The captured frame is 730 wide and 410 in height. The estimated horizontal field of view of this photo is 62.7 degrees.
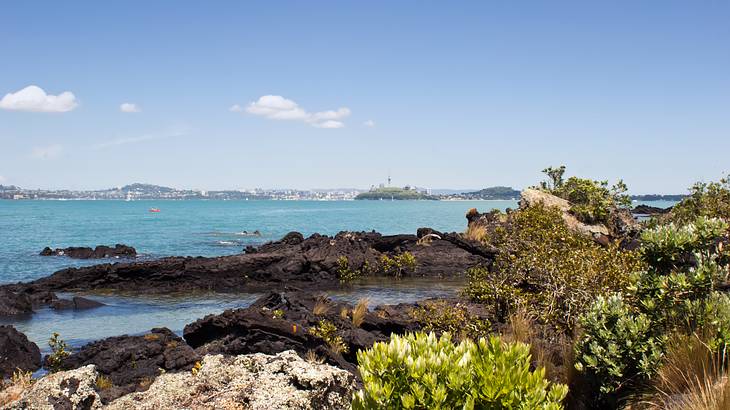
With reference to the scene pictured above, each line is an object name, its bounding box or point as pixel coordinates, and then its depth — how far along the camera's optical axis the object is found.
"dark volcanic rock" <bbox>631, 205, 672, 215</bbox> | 76.78
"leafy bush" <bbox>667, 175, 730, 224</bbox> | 27.58
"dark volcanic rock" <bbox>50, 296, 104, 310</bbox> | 21.85
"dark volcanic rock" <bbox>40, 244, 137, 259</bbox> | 42.28
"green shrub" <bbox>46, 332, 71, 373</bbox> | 12.52
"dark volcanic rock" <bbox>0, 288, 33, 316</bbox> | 20.66
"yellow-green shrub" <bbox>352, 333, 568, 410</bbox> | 4.53
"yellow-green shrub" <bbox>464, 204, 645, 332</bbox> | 11.71
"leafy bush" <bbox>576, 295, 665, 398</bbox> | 7.09
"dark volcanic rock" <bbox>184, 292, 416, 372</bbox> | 12.53
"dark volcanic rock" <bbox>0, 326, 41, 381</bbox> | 12.45
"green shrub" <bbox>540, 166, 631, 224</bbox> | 33.78
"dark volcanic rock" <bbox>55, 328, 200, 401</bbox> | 11.19
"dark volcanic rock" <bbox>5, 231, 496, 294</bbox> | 26.89
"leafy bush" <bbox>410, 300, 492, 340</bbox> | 12.29
